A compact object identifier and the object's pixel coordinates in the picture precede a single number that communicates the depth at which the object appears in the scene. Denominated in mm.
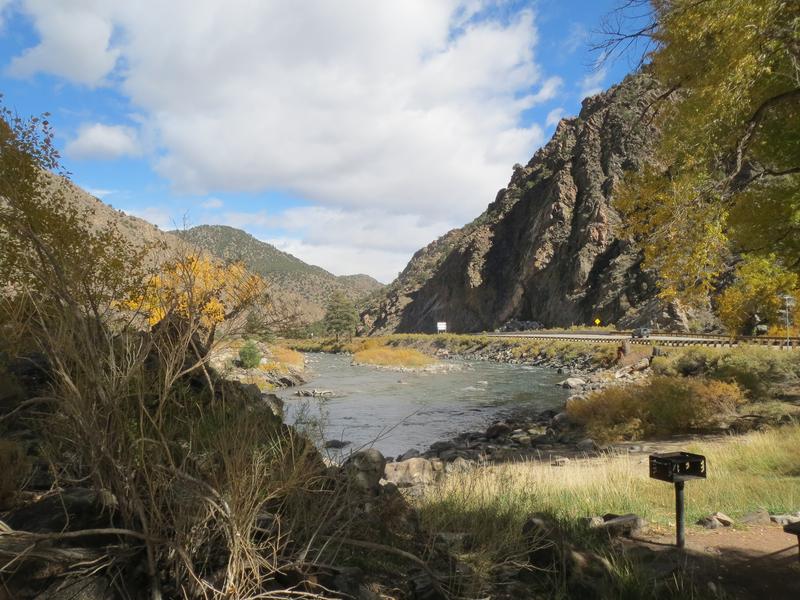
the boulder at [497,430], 18281
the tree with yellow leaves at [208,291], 4270
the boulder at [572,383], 29469
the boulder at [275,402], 8170
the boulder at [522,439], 16694
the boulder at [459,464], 11792
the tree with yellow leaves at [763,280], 13188
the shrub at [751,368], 17672
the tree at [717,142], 7293
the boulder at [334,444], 15578
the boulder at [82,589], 3285
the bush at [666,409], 15413
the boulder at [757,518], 6223
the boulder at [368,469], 6074
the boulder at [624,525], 5957
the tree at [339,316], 98812
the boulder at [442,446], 16531
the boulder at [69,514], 3848
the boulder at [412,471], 11500
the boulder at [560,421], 18838
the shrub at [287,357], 44147
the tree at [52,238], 4078
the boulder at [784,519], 6121
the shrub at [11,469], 4742
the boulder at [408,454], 15308
